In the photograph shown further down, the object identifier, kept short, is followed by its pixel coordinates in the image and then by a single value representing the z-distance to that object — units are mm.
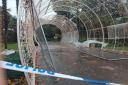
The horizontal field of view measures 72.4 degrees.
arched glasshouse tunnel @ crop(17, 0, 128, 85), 2018
